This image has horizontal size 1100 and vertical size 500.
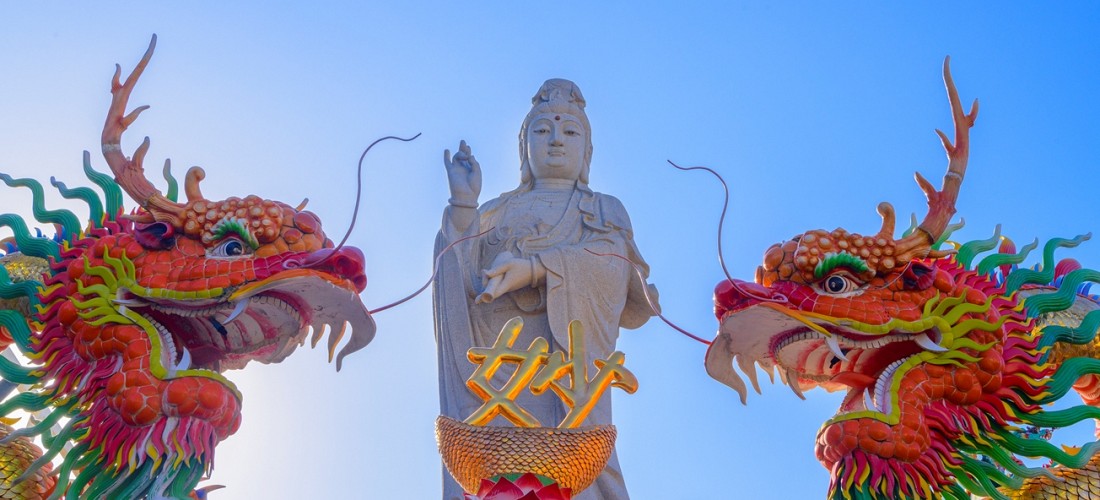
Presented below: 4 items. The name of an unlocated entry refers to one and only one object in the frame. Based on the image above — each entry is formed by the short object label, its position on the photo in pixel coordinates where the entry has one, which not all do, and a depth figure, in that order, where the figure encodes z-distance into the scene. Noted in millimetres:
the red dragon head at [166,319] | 10039
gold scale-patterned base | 8266
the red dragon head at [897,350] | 10031
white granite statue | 10883
